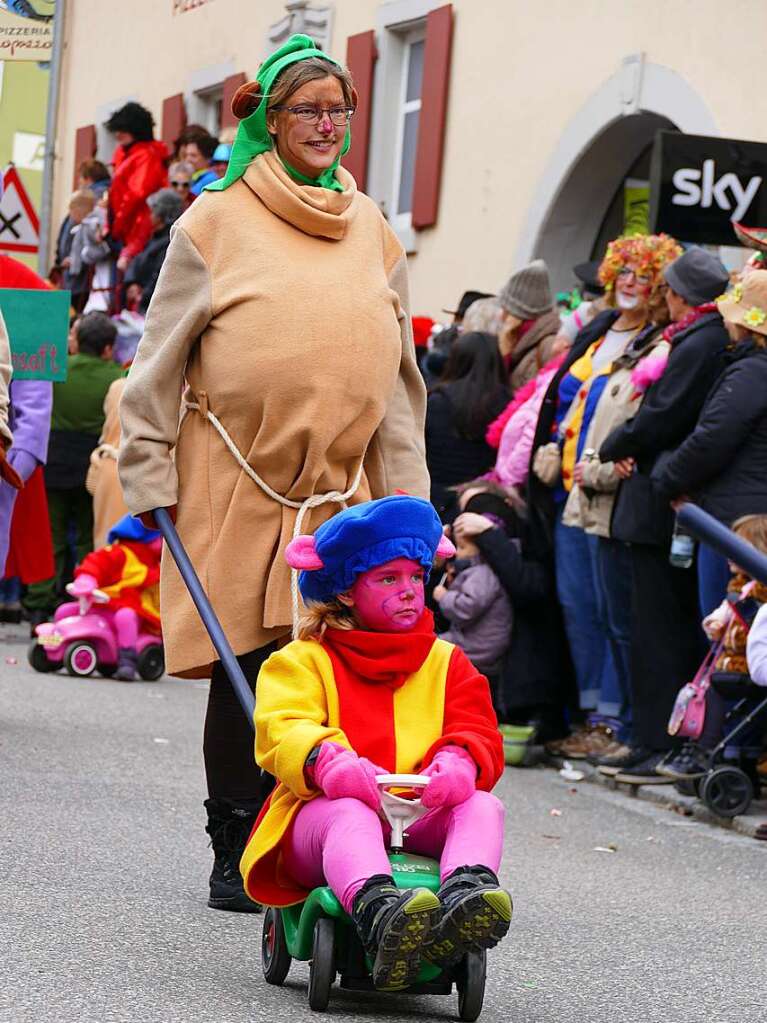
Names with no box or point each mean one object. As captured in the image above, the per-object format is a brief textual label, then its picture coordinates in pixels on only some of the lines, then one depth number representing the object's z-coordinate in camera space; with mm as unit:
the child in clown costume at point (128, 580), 13117
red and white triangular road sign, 17688
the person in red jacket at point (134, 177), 19078
